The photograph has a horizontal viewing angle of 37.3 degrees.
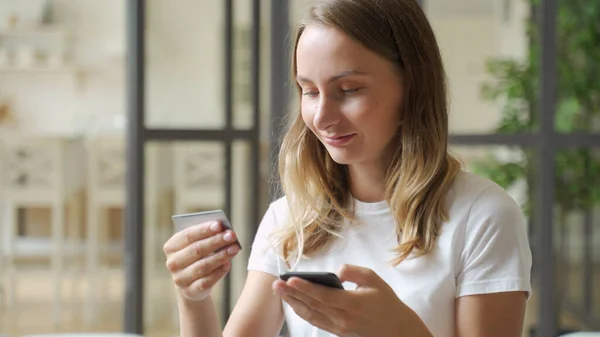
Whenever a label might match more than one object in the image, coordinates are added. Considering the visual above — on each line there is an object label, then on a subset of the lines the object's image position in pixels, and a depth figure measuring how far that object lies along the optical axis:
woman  1.33
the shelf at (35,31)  6.59
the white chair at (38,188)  4.84
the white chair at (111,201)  2.58
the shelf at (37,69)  6.66
